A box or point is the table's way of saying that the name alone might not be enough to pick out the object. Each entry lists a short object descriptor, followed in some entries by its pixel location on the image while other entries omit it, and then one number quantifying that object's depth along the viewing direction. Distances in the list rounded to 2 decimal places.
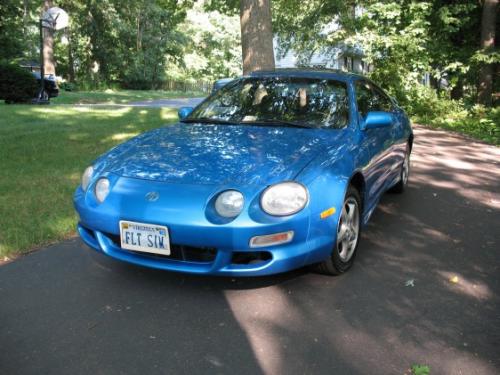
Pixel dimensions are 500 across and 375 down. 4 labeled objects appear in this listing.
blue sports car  3.02
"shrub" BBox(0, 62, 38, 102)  14.61
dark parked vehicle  18.06
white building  18.82
